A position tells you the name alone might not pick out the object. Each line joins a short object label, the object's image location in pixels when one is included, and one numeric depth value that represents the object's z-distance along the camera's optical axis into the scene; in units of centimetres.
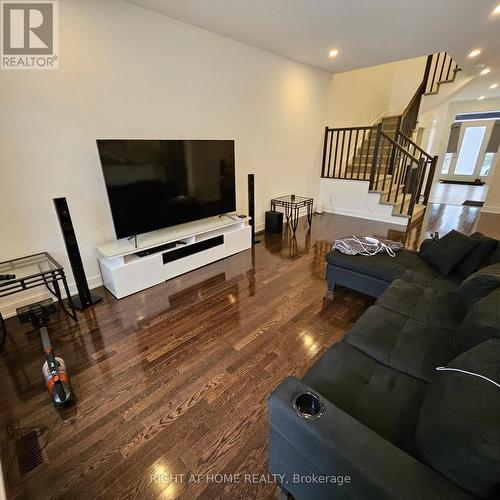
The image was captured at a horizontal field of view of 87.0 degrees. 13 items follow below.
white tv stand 259
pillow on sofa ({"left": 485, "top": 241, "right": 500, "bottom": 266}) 190
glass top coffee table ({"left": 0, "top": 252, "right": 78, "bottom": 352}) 206
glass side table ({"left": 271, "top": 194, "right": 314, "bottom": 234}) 434
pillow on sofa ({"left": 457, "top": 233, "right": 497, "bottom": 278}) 203
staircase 483
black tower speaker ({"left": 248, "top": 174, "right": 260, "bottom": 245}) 378
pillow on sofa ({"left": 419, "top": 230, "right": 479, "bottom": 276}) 211
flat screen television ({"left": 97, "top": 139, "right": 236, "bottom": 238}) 244
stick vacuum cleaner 157
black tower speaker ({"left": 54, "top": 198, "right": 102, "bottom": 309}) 220
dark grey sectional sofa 70
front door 866
